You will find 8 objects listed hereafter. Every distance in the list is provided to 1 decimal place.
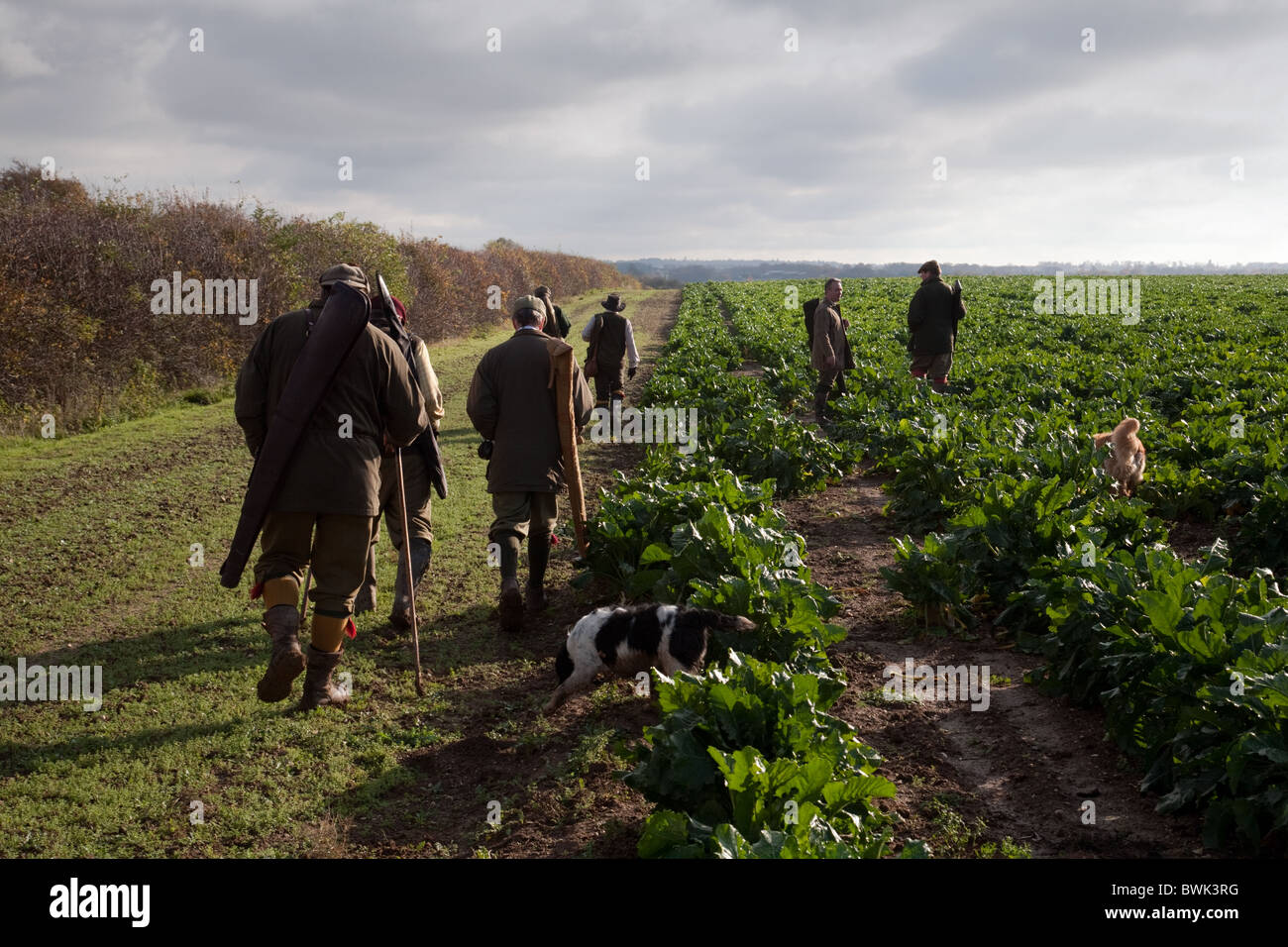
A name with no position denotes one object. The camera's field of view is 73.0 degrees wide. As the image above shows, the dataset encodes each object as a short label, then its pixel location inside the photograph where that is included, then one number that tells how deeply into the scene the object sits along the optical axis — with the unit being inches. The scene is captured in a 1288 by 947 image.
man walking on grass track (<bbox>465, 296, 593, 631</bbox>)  258.4
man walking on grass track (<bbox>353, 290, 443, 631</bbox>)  252.7
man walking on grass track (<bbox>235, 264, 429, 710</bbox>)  189.6
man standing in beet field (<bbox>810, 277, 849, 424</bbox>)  543.8
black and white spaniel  194.9
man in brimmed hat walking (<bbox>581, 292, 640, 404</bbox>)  554.9
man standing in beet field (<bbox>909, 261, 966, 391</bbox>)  530.9
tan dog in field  342.0
